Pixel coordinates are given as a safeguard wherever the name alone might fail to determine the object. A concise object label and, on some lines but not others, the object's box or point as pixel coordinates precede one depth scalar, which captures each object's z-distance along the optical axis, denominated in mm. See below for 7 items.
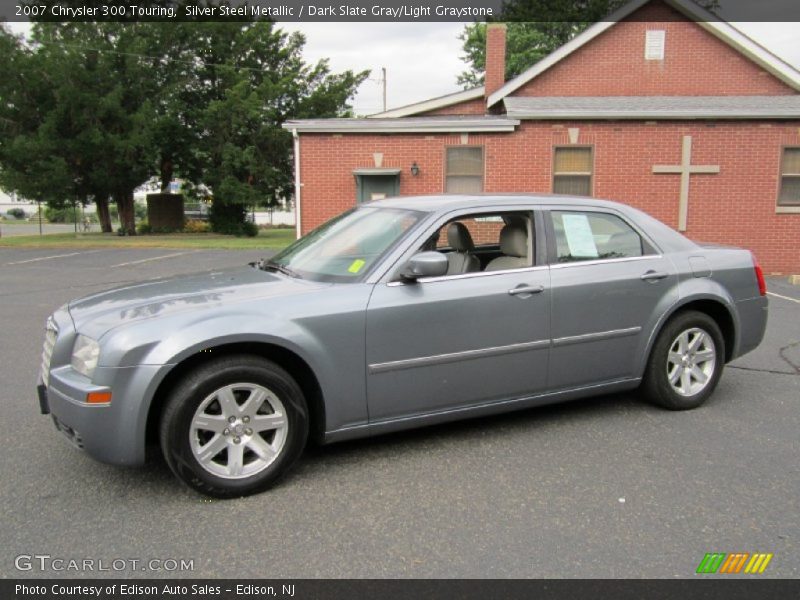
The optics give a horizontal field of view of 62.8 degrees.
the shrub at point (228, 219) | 30016
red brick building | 14352
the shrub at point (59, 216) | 52619
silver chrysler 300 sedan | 3242
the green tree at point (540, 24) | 40734
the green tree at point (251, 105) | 28234
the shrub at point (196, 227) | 32188
